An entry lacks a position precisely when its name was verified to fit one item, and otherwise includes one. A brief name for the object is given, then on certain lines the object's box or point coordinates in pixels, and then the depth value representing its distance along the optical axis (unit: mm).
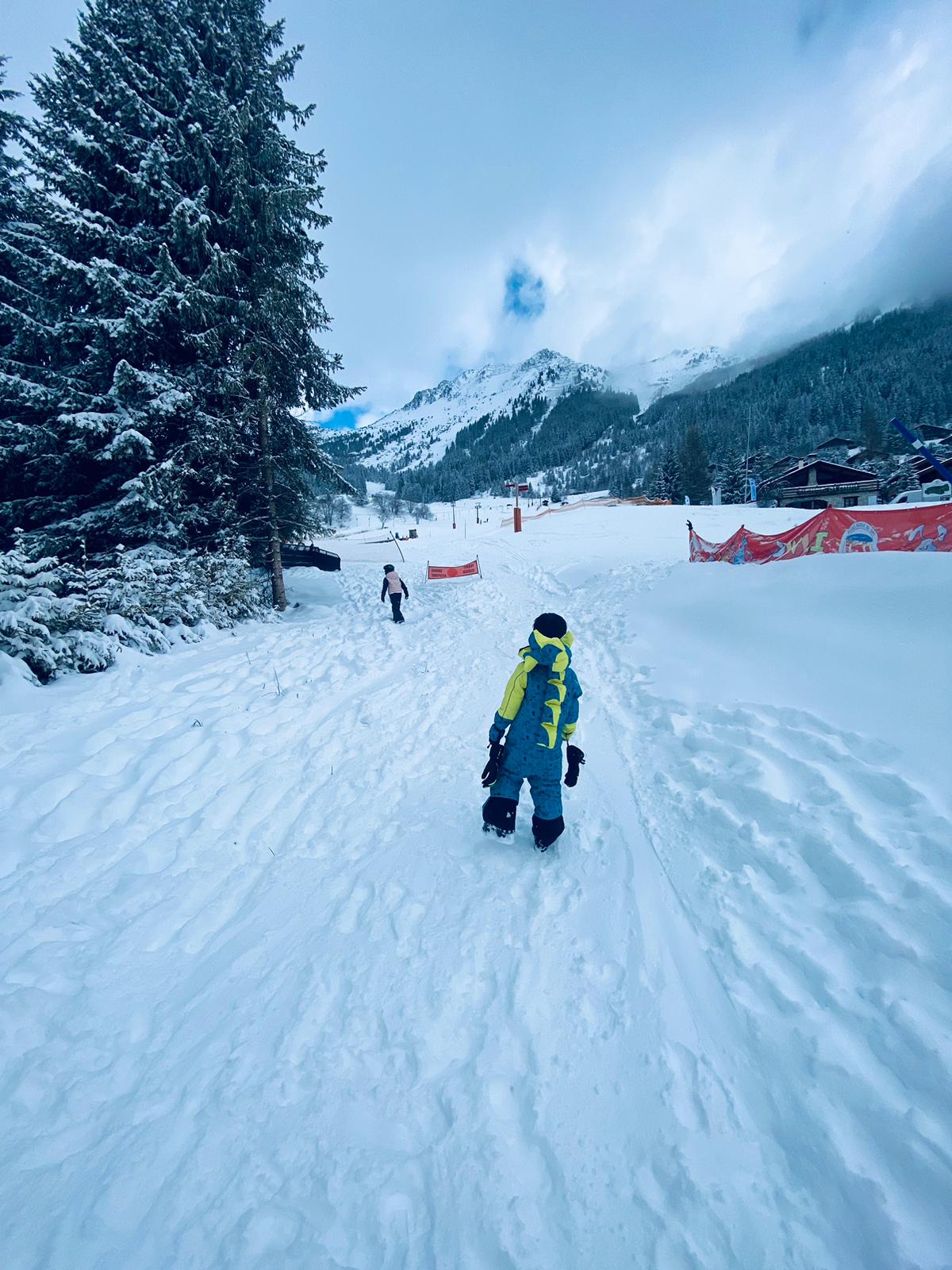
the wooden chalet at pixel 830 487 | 37438
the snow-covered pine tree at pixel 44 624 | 5281
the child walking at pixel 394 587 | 10070
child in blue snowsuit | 3236
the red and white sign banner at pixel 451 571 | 15578
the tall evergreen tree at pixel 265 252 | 8500
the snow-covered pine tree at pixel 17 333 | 7609
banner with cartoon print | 8141
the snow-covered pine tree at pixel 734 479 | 49969
